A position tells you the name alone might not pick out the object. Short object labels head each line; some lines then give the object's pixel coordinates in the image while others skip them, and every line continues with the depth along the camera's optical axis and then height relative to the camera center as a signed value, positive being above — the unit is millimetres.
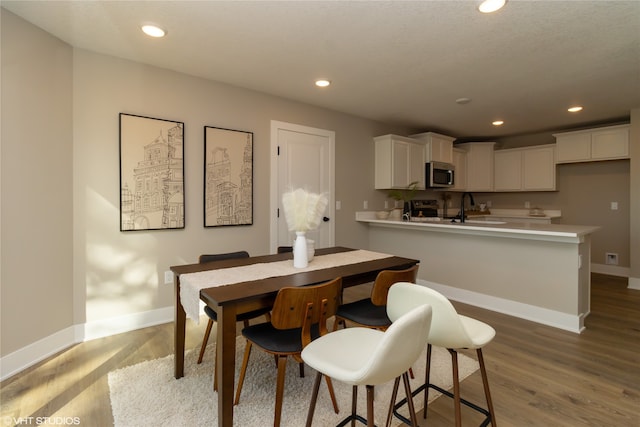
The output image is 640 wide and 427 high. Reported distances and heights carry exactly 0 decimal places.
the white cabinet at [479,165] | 5961 +862
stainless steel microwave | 5086 +598
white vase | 2109 -271
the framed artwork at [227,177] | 3232 +354
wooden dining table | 1462 -411
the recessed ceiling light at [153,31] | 2253 +1293
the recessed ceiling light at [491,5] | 1939 +1266
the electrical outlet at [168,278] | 3078 -645
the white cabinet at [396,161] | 4602 +735
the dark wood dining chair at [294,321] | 1541 -554
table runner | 1681 -378
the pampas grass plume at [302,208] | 2020 +19
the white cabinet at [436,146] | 5051 +1060
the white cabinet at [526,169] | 5348 +745
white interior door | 3744 +525
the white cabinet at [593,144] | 4531 +997
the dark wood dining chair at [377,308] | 1885 -639
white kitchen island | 2938 -572
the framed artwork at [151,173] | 2793 +340
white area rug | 1722 -1104
